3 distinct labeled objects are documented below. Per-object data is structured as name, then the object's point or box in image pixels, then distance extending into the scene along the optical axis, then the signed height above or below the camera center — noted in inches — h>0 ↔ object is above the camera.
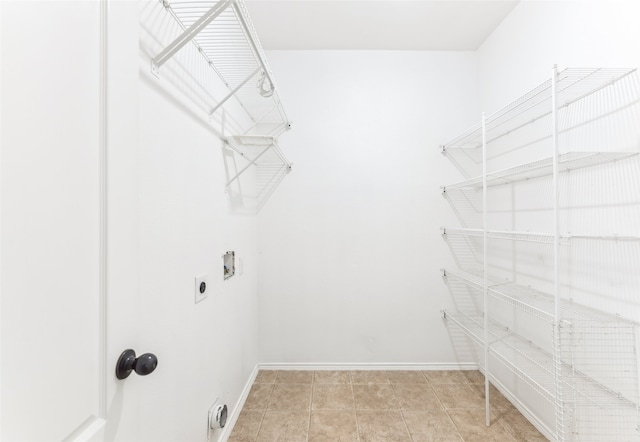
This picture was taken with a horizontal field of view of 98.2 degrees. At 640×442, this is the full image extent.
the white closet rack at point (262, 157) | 65.9 +19.1
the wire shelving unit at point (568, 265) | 48.5 -10.0
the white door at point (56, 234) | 15.9 -0.8
